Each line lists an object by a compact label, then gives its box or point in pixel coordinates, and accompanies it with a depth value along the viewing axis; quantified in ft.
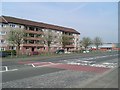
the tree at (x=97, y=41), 183.79
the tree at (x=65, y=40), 129.28
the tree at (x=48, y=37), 106.71
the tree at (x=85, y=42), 157.22
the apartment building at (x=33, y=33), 98.31
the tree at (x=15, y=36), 76.87
